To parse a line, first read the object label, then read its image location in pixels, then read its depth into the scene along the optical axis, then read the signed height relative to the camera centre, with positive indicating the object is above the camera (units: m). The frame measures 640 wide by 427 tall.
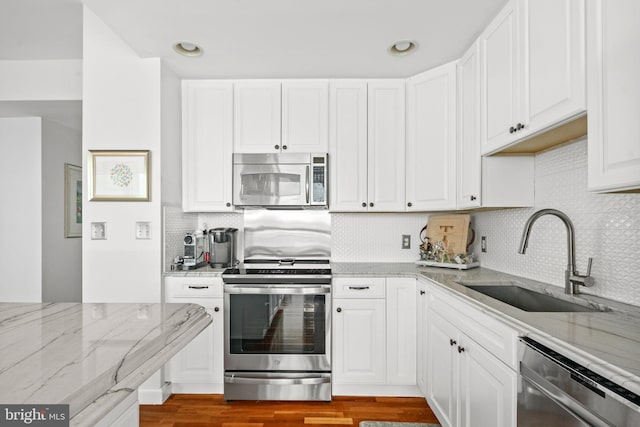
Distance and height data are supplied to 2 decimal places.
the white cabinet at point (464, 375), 1.28 -0.73
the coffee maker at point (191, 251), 2.61 -0.29
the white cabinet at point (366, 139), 2.76 +0.60
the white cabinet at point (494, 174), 2.08 +0.24
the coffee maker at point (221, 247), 2.71 -0.27
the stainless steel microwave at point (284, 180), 2.71 +0.27
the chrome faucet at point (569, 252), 1.56 -0.17
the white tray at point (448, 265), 2.47 -0.38
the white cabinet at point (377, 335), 2.41 -0.85
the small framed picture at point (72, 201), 3.99 +0.15
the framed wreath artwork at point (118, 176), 2.43 +0.27
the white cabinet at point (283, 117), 2.76 +0.78
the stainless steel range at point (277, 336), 2.40 -0.86
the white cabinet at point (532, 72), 1.26 +0.62
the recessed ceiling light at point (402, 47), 2.25 +1.12
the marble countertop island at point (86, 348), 0.55 -0.29
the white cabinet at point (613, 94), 0.96 +0.36
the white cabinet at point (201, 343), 2.45 -0.92
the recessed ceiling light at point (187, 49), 2.29 +1.12
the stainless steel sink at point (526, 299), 1.61 -0.44
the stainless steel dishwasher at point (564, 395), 0.78 -0.48
